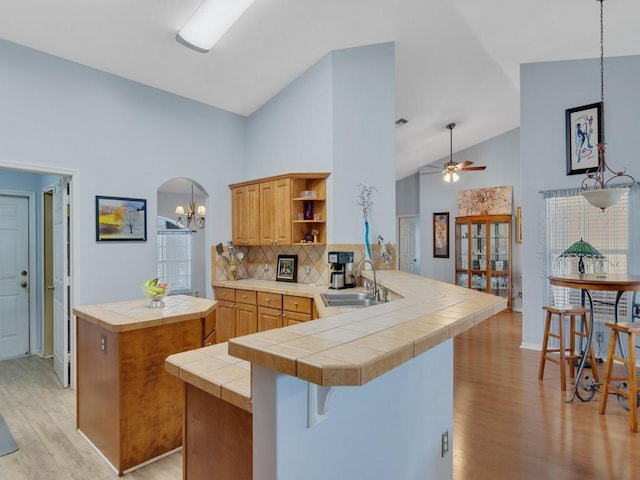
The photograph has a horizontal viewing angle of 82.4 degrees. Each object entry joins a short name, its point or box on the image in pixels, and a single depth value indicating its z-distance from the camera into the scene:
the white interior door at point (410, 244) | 9.03
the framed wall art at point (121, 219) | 3.80
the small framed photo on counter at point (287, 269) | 4.65
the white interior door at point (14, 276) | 4.32
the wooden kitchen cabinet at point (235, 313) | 4.39
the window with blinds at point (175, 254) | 7.79
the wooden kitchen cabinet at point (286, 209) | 4.30
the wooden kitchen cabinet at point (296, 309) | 3.80
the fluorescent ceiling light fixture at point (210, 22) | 2.89
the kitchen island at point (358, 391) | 0.91
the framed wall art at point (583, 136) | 4.21
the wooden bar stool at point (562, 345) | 3.42
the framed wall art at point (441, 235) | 8.18
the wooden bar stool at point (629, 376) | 2.68
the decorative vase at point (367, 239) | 4.18
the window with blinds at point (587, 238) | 4.15
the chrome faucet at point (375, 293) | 3.03
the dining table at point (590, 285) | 2.97
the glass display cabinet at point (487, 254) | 7.31
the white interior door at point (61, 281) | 3.67
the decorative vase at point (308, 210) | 4.42
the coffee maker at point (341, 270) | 3.97
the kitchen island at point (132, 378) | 2.23
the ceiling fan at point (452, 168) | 6.21
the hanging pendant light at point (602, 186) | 3.01
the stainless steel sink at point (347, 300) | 3.12
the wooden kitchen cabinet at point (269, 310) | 4.09
